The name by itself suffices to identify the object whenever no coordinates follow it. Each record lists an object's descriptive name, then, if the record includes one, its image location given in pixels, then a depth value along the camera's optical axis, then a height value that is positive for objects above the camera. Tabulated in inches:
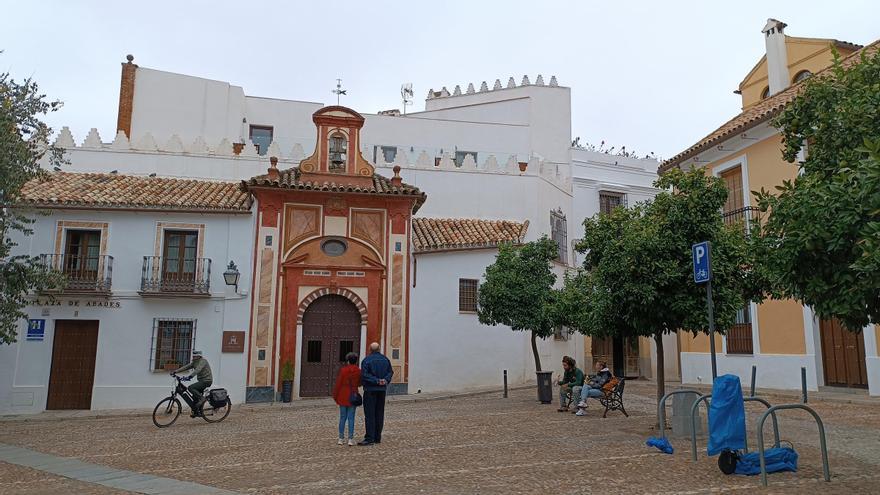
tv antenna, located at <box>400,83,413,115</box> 1382.9 +546.4
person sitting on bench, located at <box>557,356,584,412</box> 526.9 -34.5
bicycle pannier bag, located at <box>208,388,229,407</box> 522.0 -49.8
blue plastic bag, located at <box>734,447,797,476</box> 277.7 -52.3
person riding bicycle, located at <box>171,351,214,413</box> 518.0 -33.1
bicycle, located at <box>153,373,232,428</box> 514.3 -57.5
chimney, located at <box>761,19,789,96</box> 794.8 +367.0
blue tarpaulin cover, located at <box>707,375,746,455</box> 274.8 -31.2
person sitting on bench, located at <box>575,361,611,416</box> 495.8 -35.8
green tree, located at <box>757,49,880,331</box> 226.4 +53.1
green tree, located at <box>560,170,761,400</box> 380.8 +48.8
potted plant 666.2 -48.5
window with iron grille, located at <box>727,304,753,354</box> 681.8 +9.7
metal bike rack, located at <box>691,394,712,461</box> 312.3 -46.8
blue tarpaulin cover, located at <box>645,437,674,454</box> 334.1 -54.1
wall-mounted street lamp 670.5 +67.0
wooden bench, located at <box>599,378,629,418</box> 490.3 -43.5
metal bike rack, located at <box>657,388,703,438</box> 346.5 -38.9
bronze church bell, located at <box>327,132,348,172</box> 741.3 +221.2
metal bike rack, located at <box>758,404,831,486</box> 257.2 -41.8
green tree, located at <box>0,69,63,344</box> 476.7 +129.7
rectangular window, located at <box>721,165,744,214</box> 710.5 +174.8
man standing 394.6 -32.1
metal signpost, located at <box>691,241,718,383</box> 327.3 +42.2
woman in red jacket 388.2 -33.0
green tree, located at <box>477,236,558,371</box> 631.2 +52.8
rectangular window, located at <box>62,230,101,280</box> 668.1 +88.2
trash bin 593.3 -42.9
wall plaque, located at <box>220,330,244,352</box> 671.8 -3.6
